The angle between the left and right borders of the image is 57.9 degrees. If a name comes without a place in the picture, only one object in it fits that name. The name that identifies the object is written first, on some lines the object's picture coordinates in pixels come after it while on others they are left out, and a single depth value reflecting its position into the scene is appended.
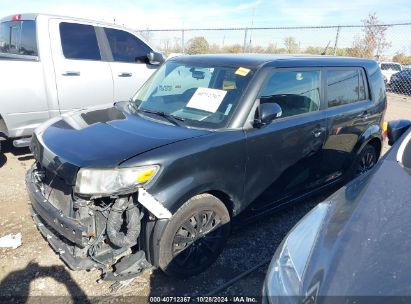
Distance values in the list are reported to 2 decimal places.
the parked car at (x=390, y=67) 19.53
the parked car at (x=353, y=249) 1.54
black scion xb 2.54
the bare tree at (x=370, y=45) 15.98
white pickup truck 4.88
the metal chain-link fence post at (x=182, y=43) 14.76
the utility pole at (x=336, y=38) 13.13
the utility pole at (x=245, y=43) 14.30
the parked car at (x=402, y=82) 16.77
